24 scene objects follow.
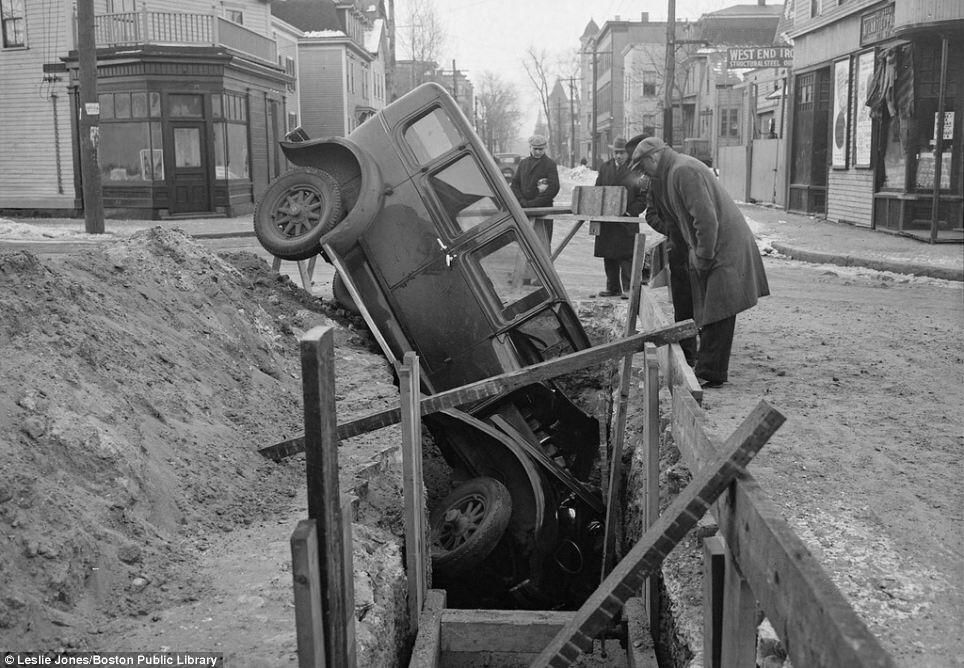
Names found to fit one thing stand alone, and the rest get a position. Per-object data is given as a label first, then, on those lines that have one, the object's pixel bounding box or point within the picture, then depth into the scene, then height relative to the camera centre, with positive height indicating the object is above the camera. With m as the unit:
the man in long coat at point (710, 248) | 6.75 -0.55
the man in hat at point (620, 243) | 11.20 -0.84
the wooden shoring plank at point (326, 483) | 2.20 -0.73
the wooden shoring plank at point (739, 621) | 2.44 -1.14
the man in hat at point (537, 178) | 12.83 -0.10
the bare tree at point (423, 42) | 59.25 +8.00
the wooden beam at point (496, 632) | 4.96 -2.35
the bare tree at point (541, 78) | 85.17 +8.37
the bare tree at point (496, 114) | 97.00 +6.65
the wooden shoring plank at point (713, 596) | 2.59 -1.17
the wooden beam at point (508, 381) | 5.04 -1.10
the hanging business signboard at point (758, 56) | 23.53 +2.75
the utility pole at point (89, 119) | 16.28 +0.92
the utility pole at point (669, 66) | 28.58 +3.06
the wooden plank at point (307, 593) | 2.17 -0.95
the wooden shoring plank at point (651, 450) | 4.42 -1.27
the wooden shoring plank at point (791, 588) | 1.70 -0.83
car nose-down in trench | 7.00 -0.70
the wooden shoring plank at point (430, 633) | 4.50 -2.24
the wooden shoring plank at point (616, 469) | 5.73 -1.80
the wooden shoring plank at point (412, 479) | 4.69 -1.49
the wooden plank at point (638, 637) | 4.38 -2.18
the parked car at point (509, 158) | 49.71 +0.66
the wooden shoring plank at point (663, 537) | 2.48 -1.05
